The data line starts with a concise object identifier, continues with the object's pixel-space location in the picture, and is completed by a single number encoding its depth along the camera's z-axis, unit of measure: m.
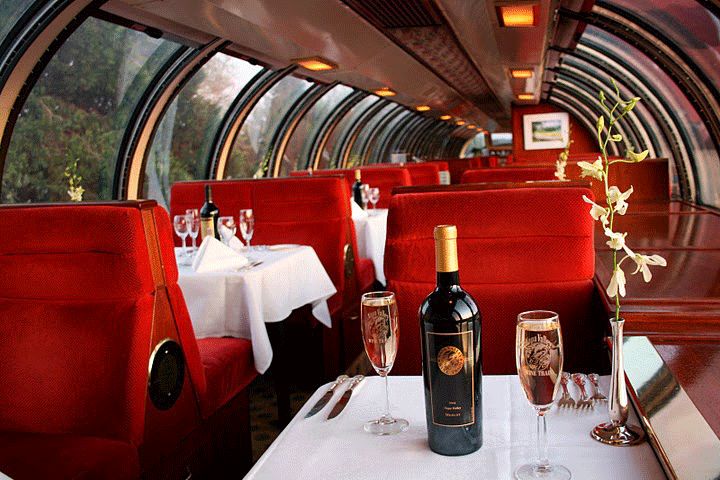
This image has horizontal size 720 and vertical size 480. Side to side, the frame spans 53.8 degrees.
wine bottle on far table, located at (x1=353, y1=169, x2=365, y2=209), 6.38
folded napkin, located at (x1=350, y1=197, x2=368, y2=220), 5.80
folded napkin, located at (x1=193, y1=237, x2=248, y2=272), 3.35
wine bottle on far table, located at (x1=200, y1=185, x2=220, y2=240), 3.88
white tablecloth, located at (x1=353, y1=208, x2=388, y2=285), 5.69
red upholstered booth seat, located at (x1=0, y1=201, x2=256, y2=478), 2.30
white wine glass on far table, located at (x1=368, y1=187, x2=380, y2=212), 6.53
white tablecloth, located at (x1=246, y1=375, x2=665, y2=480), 1.14
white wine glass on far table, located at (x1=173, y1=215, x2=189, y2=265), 3.68
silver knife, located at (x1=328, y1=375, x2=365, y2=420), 1.43
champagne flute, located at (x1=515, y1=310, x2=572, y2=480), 1.09
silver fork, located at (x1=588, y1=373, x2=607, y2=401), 1.42
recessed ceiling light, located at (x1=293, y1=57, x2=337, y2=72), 8.20
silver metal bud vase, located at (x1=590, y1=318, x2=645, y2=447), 1.22
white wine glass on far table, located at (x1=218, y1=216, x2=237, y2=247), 3.77
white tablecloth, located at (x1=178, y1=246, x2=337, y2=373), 3.29
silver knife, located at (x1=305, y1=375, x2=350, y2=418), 1.46
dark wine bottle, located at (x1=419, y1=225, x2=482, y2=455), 1.18
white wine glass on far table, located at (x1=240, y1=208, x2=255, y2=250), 3.92
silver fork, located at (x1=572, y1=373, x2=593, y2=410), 1.39
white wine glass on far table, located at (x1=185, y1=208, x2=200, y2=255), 3.69
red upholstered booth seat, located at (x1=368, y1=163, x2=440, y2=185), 8.95
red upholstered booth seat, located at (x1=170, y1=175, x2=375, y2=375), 4.74
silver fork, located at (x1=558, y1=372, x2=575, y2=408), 1.40
